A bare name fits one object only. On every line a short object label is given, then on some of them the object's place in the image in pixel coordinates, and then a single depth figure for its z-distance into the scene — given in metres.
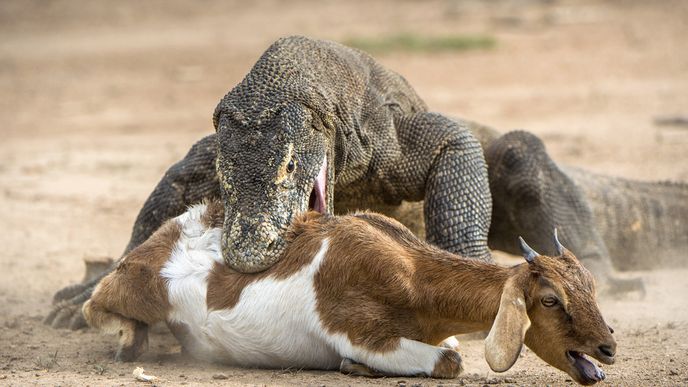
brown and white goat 10.01
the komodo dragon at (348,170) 11.91
